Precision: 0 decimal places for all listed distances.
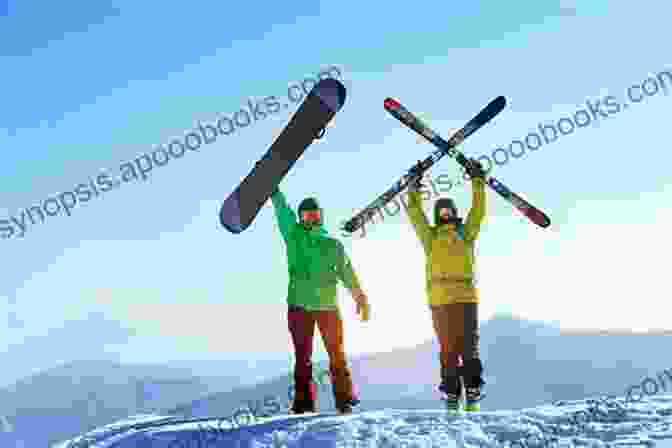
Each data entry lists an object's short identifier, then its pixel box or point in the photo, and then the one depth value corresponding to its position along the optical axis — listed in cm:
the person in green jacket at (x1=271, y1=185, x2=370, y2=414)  884
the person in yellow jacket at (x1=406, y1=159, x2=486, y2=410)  880
